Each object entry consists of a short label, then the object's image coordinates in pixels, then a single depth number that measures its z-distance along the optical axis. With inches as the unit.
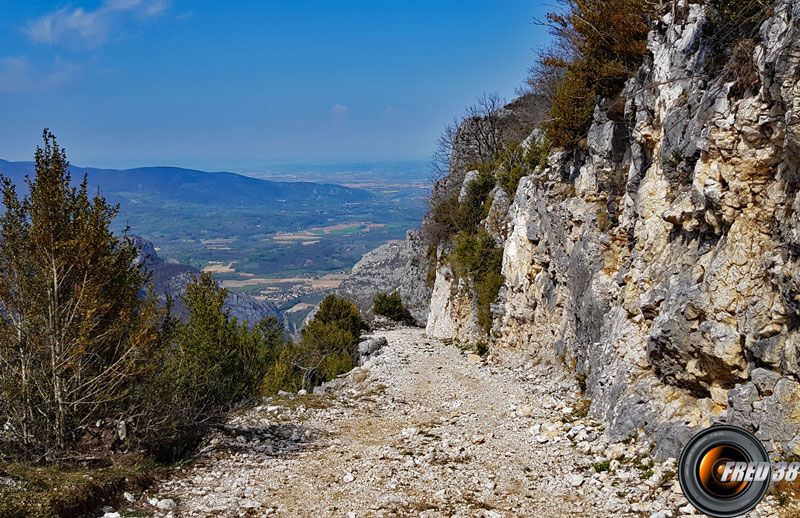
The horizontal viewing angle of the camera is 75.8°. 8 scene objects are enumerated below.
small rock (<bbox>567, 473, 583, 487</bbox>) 311.7
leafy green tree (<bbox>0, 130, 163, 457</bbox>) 310.5
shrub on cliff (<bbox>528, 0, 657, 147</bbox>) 504.4
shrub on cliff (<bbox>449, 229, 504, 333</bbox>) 921.5
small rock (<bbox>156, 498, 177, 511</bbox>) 285.3
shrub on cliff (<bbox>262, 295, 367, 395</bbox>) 916.0
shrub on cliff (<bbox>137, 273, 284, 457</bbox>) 360.5
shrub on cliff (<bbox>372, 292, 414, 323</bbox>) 1630.2
